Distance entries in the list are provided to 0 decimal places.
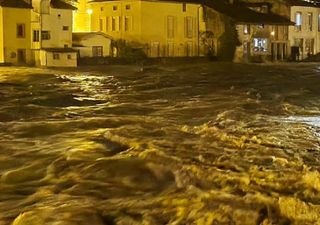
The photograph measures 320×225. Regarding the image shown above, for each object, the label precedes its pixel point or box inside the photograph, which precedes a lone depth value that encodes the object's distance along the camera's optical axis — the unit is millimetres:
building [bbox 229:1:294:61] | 62250
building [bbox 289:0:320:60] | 67938
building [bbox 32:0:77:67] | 50125
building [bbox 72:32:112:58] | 54781
